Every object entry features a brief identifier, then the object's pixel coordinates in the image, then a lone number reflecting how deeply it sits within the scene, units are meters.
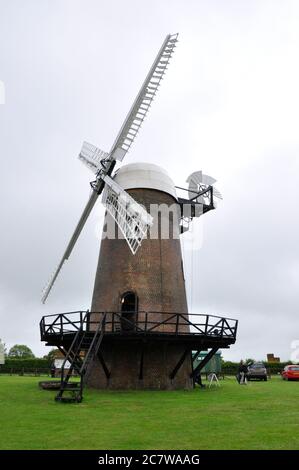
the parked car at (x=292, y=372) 27.62
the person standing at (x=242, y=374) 22.95
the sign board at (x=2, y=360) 41.47
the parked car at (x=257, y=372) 27.75
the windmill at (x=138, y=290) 16.41
